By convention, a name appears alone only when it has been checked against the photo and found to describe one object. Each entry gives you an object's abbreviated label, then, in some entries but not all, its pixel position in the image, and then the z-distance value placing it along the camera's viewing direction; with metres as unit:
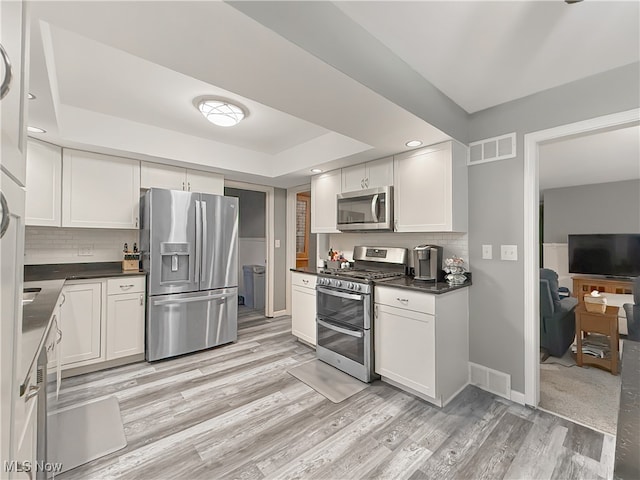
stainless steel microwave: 2.94
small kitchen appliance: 2.63
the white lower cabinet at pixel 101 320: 2.66
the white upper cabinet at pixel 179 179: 3.29
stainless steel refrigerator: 3.03
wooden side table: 2.77
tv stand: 4.62
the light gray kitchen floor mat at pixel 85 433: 1.70
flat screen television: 4.67
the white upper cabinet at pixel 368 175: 3.01
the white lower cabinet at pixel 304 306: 3.40
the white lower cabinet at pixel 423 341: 2.25
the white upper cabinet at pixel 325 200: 3.56
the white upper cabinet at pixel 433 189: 2.51
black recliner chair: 3.04
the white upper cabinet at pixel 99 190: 2.85
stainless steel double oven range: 2.62
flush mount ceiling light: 2.38
